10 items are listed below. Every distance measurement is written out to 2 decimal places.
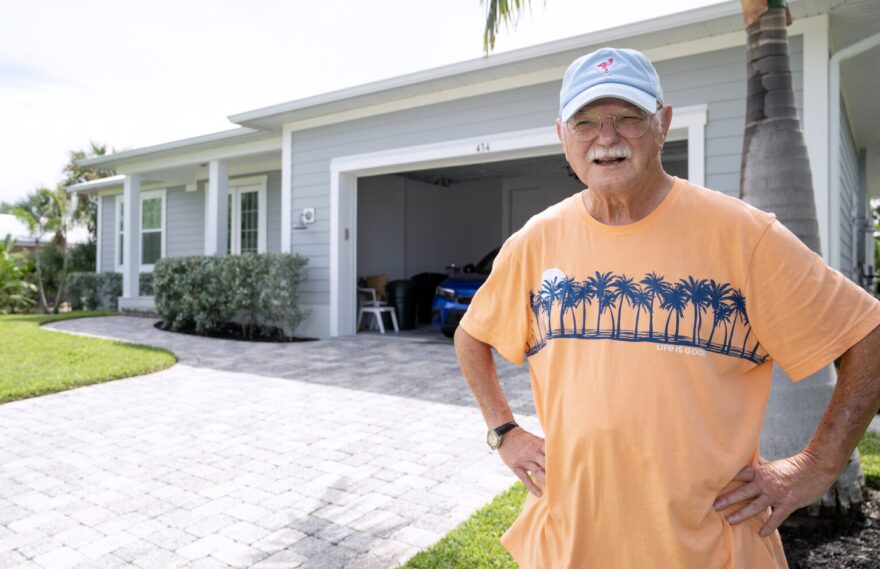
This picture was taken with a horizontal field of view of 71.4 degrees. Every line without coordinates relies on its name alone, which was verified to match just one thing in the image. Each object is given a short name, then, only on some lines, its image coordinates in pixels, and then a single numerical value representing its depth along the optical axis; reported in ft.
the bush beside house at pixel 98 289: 52.49
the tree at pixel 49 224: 55.57
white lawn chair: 37.04
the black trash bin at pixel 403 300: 38.65
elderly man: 4.06
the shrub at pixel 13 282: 52.26
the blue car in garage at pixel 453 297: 30.86
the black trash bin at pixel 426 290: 42.23
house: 20.83
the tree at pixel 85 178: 67.97
